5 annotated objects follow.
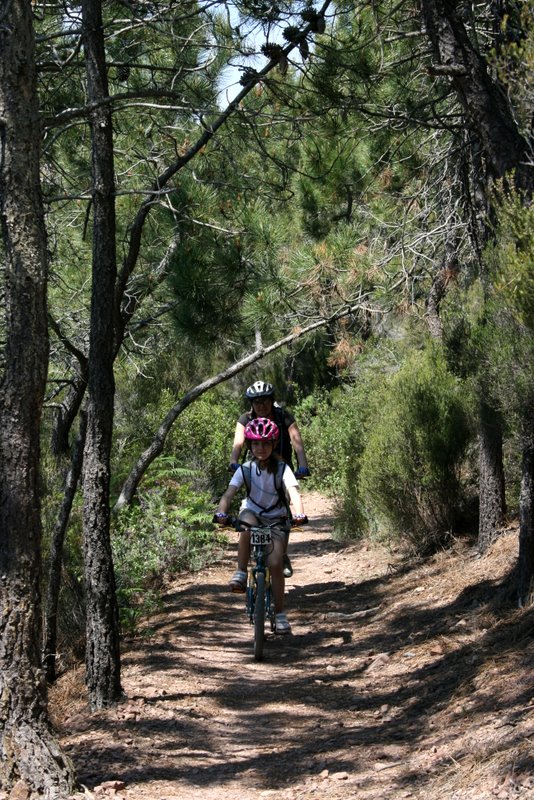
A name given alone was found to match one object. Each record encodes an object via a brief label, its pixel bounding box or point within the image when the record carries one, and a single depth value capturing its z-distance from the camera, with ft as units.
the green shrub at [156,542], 62.23
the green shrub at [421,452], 64.95
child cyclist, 50.26
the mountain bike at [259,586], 49.29
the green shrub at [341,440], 87.81
